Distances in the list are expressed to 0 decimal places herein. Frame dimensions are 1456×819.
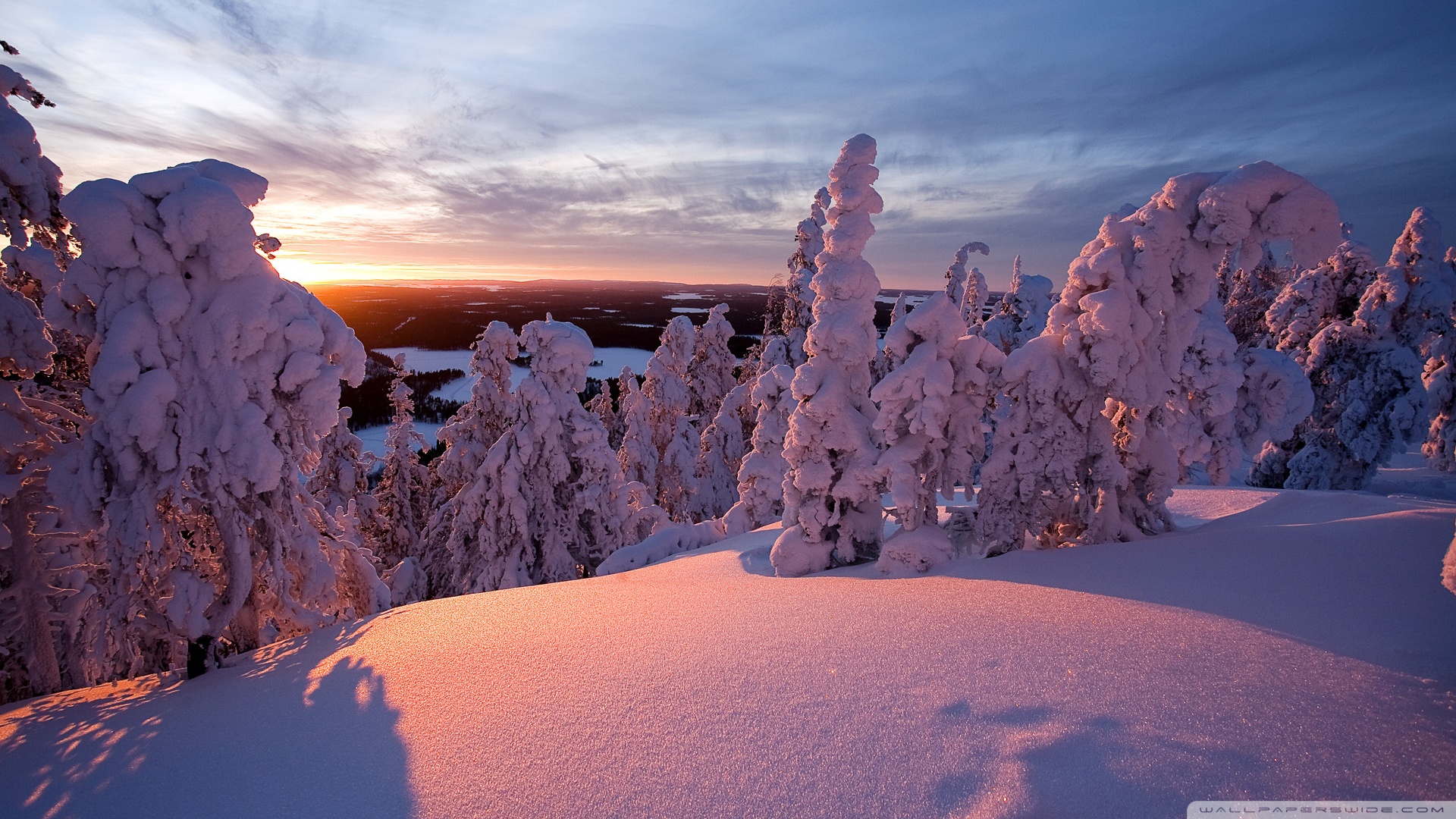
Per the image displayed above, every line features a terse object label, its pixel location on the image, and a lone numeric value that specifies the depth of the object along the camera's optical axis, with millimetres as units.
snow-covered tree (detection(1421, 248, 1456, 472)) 18031
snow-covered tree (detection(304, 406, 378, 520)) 19922
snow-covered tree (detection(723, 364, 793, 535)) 16828
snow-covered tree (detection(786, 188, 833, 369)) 24094
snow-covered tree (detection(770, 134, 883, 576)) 10492
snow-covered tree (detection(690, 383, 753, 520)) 27938
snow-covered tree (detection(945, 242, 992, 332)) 29812
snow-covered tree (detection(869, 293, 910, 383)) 29031
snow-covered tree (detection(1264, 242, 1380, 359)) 17766
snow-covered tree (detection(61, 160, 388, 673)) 6535
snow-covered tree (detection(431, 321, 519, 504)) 17969
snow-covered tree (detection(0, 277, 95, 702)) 7051
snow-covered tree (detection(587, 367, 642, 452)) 26141
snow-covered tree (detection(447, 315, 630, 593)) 16109
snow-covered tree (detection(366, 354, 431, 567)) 23406
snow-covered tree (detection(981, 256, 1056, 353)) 26625
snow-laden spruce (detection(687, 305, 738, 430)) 32469
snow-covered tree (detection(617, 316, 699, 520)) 27328
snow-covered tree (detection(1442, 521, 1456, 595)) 3107
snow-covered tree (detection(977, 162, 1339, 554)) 7590
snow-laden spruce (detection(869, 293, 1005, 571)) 9289
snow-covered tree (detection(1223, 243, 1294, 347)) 29500
